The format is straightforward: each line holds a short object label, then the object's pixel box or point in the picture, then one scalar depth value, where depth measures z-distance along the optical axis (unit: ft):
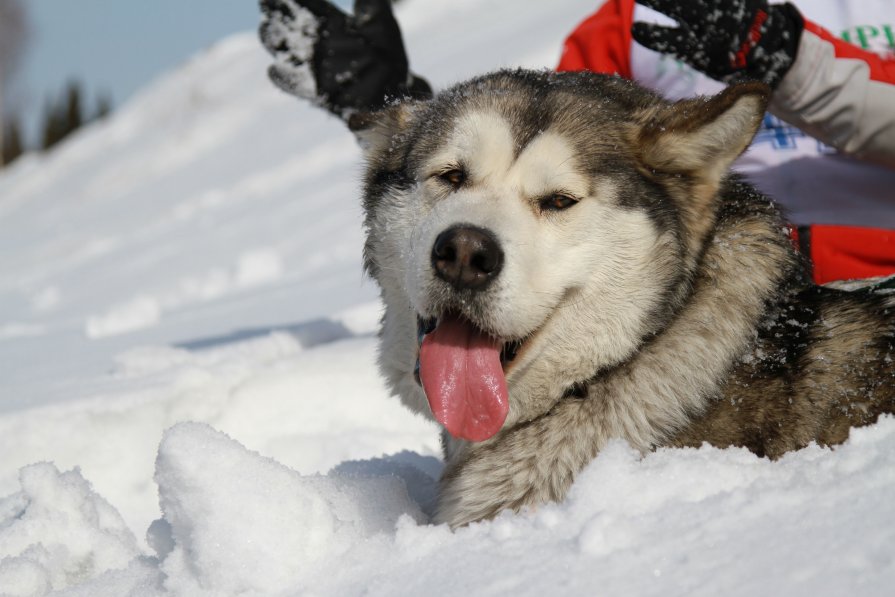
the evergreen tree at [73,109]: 118.73
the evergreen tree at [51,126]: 116.88
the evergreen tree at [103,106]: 124.36
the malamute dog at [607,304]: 5.90
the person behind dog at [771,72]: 7.91
